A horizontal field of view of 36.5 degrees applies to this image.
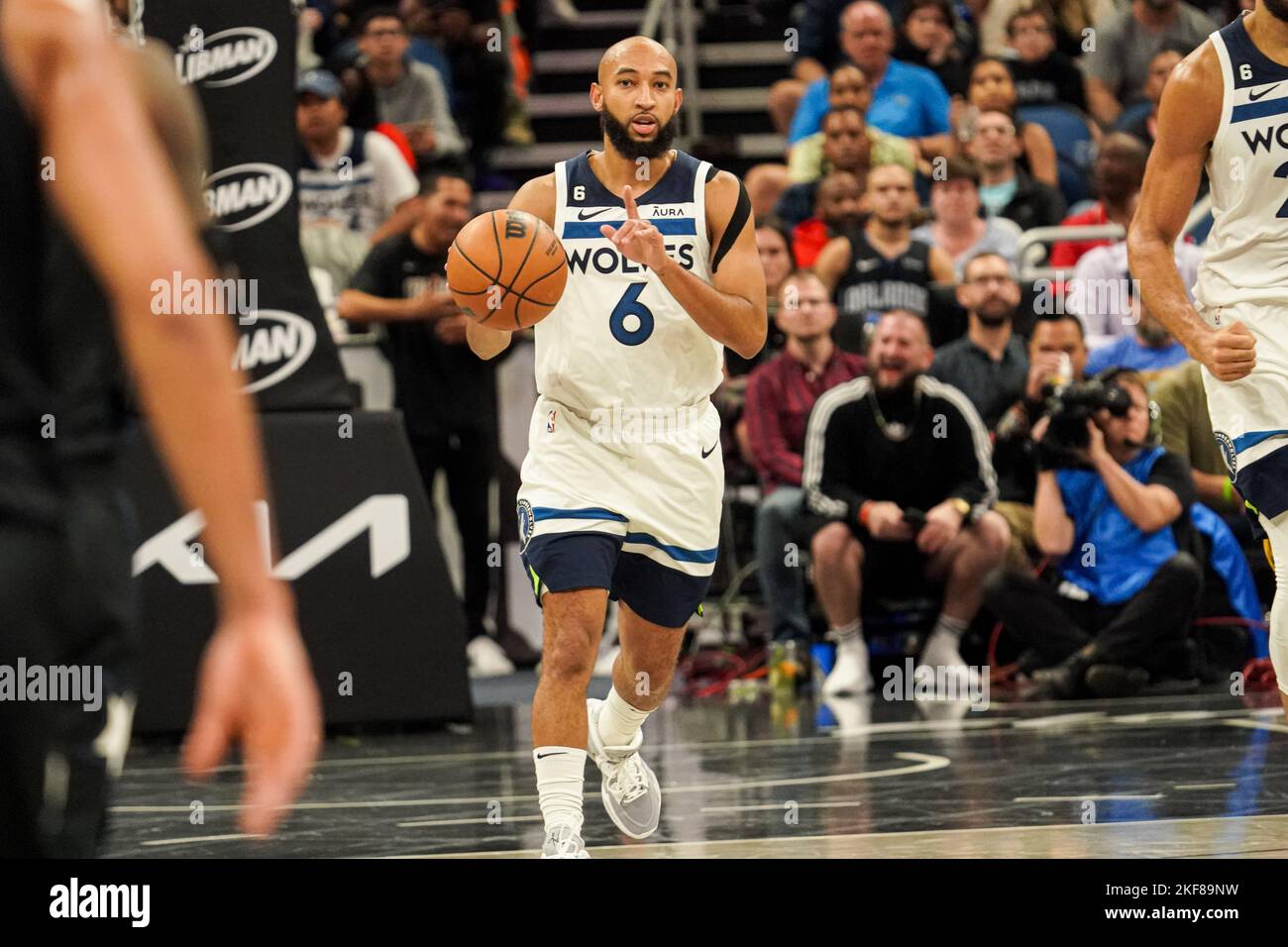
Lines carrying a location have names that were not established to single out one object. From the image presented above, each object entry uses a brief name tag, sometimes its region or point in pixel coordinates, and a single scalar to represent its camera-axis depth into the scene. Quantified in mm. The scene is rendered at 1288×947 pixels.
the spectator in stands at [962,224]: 12055
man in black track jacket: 10492
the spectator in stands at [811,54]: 14875
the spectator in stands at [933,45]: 14273
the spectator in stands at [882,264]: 11492
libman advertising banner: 8867
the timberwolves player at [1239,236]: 5285
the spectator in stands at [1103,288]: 11250
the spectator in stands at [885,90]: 13664
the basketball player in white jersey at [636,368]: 5805
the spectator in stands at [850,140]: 12719
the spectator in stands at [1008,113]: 12836
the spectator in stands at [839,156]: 12680
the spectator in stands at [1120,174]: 11562
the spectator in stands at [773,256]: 11164
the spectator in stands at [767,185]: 13531
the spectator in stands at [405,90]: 13578
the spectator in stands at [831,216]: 12453
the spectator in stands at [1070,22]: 14695
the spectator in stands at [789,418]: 10797
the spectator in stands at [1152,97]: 12828
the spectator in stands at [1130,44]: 14070
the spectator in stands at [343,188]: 11594
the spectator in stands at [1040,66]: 14031
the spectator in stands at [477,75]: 14930
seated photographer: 9891
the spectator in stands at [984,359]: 11008
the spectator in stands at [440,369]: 10836
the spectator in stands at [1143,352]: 10797
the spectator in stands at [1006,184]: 12508
